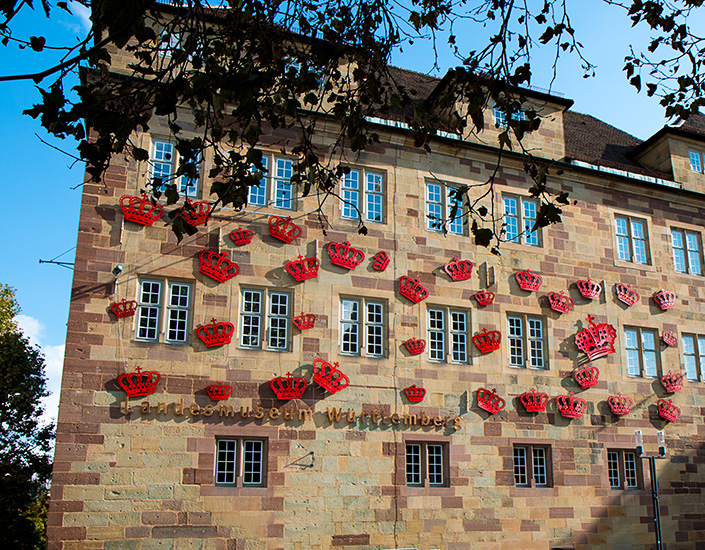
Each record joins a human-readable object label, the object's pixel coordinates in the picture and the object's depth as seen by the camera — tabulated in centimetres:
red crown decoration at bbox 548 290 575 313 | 1750
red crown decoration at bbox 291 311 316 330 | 1489
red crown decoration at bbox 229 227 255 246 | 1489
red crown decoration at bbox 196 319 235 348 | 1416
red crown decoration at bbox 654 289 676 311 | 1888
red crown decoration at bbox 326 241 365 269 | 1554
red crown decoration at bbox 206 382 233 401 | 1387
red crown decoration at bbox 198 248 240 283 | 1452
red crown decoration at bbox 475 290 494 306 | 1673
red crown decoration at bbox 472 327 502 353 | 1641
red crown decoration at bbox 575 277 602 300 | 1800
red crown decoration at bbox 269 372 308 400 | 1434
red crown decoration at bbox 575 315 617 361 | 1753
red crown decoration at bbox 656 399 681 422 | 1802
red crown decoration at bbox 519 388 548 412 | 1643
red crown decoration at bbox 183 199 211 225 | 1412
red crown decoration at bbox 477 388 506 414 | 1603
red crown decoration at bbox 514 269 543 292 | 1728
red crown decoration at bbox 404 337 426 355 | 1569
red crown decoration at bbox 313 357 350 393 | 1470
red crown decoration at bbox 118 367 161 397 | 1335
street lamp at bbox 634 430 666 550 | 1588
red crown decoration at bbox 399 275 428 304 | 1600
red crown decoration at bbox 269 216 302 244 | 1520
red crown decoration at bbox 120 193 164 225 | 1428
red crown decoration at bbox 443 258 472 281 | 1664
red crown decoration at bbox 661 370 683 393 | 1827
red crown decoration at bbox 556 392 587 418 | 1681
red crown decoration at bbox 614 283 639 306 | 1844
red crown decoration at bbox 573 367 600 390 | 1719
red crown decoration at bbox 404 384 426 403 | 1541
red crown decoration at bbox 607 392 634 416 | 1739
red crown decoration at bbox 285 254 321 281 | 1515
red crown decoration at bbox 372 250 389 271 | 1595
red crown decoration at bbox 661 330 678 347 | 1868
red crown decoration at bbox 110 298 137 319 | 1373
